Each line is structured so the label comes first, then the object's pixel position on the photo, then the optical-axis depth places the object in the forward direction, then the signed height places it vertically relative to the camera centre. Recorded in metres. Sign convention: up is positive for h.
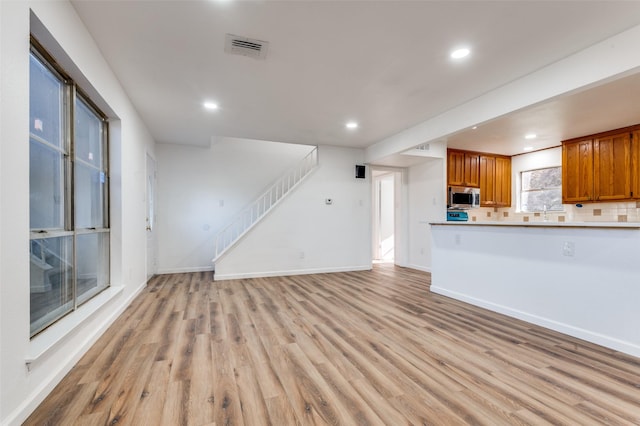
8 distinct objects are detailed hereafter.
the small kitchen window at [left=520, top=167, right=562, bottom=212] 5.95 +0.51
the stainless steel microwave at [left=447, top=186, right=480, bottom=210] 5.84 +0.32
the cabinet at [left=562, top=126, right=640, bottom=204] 4.47 +0.78
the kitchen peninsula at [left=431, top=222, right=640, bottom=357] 2.42 -0.64
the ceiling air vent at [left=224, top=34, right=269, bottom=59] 2.44 +1.48
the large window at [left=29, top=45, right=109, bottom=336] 1.95 +0.16
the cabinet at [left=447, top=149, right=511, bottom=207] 6.05 +0.87
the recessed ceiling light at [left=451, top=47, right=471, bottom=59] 2.57 +1.48
